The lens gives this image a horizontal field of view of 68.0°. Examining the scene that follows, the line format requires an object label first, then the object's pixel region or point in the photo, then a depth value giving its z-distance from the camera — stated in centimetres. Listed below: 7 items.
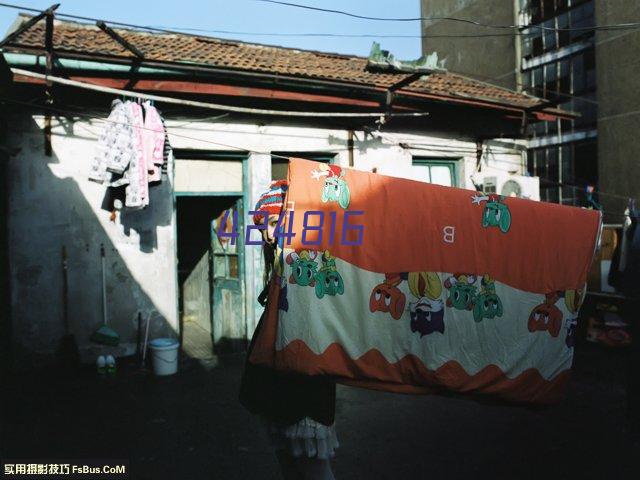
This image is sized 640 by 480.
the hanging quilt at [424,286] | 254
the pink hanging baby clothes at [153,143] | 609
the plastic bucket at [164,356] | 642
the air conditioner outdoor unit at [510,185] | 911
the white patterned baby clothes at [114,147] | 592
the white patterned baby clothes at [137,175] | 596
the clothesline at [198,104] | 539
